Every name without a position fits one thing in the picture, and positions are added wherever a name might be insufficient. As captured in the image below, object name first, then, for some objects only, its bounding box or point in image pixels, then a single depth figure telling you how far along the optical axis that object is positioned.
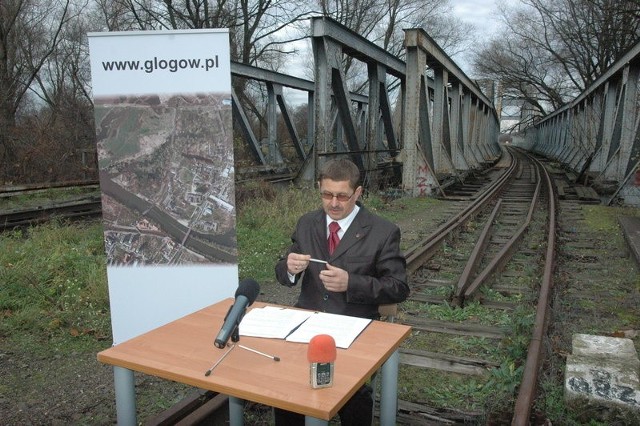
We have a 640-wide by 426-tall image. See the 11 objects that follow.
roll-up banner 3.63
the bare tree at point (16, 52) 14.95
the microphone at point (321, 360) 1.67
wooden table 1.68
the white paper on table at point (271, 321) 2.22
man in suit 2.62
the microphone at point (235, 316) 1.88
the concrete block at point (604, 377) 3.14
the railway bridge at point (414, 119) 10.70
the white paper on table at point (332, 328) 2.14
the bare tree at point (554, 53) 29.30
